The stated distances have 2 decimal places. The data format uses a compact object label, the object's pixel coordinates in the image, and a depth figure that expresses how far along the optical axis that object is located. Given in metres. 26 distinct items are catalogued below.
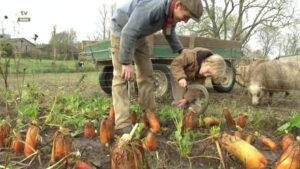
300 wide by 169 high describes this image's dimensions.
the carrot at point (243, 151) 1.97
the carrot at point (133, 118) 3.14
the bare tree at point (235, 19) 21.18
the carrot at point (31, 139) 2.30
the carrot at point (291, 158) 1.78
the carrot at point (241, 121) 3.11
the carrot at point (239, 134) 2.38
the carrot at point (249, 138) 2.46
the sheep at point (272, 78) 5.77
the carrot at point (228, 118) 3.19
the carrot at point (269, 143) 2.57
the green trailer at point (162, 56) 5.87
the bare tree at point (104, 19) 30.84
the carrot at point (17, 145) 2.34
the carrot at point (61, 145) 2.06
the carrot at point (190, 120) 2.90
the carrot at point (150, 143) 2.42
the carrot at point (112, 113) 3.16
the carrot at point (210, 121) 3.09
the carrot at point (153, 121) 2.94
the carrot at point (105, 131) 2.62
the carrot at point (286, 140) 2.43
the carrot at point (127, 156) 1.56
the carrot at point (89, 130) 2.86
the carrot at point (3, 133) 2.47
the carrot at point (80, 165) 1.67
